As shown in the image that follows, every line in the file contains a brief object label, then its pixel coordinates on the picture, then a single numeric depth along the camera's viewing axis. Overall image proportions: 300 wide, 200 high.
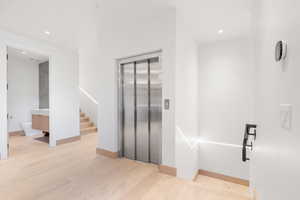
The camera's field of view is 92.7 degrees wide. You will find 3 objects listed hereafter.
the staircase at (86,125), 5.05
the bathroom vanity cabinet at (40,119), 4.07
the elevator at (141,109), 2.67
